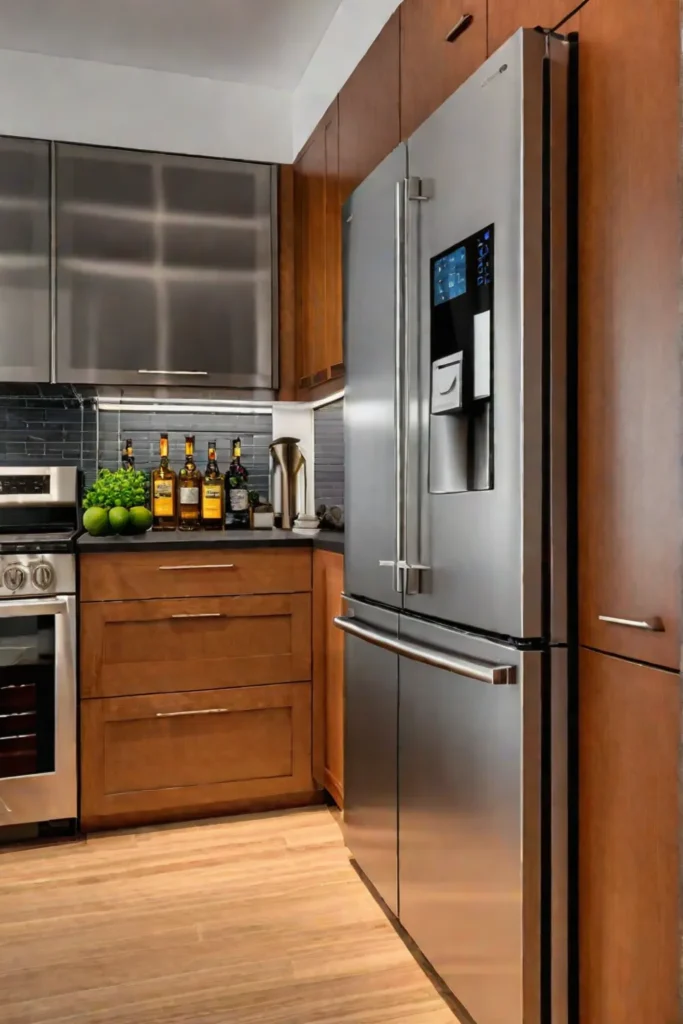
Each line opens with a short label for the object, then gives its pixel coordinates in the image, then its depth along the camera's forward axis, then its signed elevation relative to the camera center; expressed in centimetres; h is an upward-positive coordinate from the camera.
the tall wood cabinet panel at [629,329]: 120 +28
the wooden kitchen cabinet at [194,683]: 264 -56
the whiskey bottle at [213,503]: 324 +3
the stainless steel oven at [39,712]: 257 -63
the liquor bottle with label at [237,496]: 338 +6
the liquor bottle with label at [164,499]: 324 +5
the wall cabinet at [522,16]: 143 +92
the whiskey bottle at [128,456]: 330 +22
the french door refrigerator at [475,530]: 140 -4
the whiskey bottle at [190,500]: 324 +4
